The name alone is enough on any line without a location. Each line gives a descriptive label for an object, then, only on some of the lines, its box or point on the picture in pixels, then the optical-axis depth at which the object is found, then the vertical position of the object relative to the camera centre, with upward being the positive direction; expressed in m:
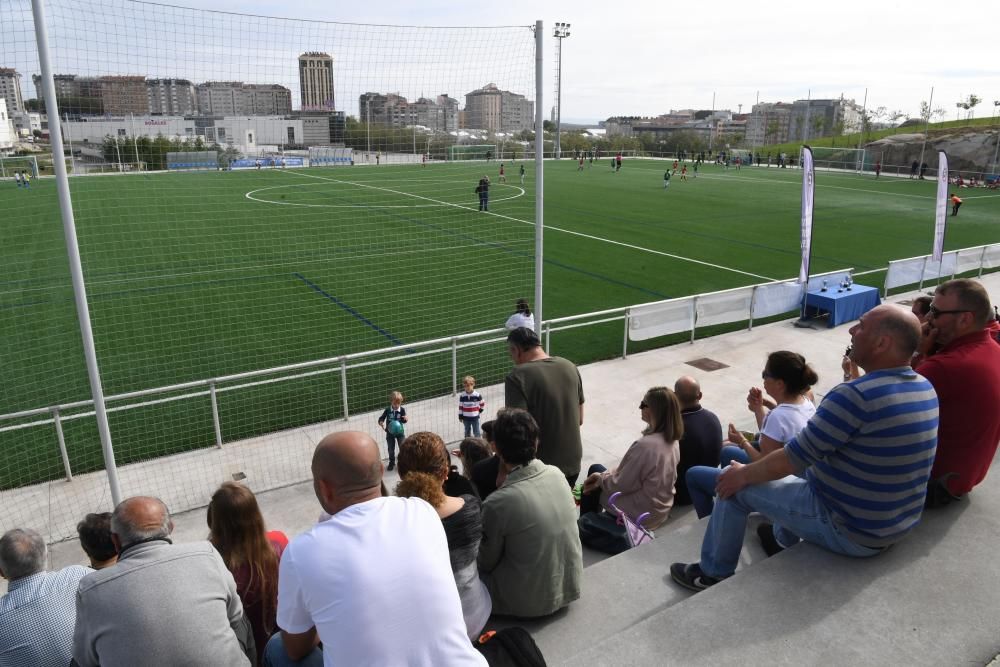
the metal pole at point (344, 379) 8.14 -2.67
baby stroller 4.82 -2.62
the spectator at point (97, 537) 3.64 -1.98
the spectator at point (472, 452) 4.70 -2.01
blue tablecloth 13.23 -2.90
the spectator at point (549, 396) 5.27 -1.85
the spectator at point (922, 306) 6.38 -1.42
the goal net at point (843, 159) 60.61 -0.99
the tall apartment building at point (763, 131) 189.75 +4.57
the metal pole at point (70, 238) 4.87 -0.65
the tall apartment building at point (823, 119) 122.88 +6.43
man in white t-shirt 2.15 -1.35
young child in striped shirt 7.76 -2.79
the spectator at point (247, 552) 3.51 -2.02
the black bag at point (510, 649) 3.00 -2.13
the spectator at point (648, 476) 4.83 -2.25
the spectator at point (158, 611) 2.57 -1.70
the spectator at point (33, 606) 3.23 -2.12
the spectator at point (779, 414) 4.54 -1.72
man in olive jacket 3.45 -1.90
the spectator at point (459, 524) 3.11 -1.65
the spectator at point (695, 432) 5.31 -2.11
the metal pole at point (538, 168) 7.36 -0.22
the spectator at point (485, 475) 4.55 -2.08
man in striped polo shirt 3.17 -1.42
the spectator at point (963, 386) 3.77 -1.25
